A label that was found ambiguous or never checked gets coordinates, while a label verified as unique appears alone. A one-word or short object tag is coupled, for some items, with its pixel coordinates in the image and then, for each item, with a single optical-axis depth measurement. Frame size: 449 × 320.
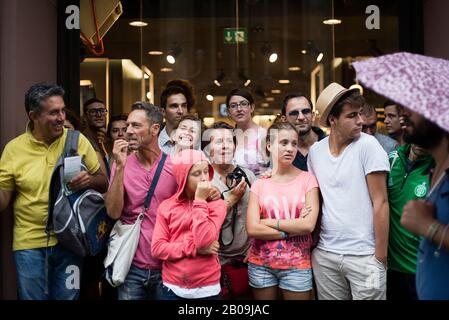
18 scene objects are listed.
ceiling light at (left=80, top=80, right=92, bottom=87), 6.86
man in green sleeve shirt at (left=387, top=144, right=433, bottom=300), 4.43
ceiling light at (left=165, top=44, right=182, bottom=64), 8.27
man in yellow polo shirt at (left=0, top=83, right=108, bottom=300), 4.40
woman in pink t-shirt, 4.37
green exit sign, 8.18
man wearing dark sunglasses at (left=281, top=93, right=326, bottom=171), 5.25
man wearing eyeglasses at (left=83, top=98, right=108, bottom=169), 6.15
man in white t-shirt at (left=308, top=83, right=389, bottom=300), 4.37
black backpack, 4.32
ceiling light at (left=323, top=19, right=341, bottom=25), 7.88
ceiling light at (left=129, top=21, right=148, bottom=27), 7.65
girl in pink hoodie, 4.10
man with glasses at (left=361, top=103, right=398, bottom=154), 5.70
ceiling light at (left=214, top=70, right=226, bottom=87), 8.29
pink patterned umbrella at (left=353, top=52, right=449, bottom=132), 2.62
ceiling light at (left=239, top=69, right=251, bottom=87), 8.31
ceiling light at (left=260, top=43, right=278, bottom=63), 8.30
